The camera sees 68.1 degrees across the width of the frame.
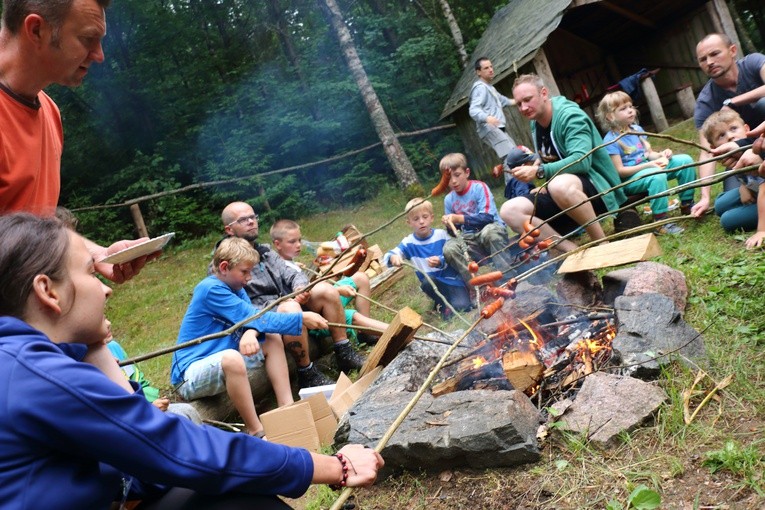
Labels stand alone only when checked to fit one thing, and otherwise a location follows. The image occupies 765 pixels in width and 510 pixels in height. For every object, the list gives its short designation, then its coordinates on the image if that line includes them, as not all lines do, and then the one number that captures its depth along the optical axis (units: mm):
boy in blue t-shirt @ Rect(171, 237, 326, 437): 3754
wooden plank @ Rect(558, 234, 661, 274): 3406
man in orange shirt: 2129
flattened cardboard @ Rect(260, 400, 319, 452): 3273
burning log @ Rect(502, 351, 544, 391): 2822
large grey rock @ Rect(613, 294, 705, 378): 2533
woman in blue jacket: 1314
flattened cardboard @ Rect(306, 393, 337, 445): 3400
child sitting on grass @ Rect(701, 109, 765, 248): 3957
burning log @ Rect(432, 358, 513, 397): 2953
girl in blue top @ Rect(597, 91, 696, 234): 5039
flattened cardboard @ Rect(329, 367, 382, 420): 3486
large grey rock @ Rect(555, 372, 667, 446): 2262
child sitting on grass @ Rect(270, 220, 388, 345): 4880
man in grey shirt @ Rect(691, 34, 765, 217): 4281
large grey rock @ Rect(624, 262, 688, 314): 3092
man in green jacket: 4520
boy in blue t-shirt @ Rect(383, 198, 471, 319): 4930
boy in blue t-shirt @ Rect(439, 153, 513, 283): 4785
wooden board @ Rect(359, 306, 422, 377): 3545
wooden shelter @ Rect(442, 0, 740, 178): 10211
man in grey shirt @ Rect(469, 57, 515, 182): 8564
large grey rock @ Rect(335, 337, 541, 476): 2322
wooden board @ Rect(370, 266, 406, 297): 6270
